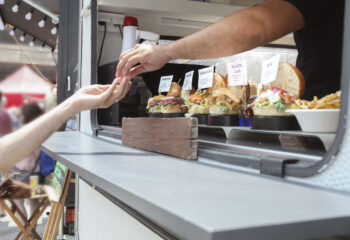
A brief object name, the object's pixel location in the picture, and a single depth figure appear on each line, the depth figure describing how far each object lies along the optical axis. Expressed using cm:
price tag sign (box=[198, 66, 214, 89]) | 145
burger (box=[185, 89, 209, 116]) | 159
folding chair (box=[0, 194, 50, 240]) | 370
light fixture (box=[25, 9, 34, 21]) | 414
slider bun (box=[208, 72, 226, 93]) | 159
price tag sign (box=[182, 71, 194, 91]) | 170
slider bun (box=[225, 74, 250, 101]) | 157
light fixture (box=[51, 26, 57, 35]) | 464
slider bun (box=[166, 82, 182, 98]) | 190
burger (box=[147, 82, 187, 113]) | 186
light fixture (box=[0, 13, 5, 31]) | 423
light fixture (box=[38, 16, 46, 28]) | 430
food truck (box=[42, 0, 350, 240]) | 47
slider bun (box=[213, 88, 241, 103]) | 151
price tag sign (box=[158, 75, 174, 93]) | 191
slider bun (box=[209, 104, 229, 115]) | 149
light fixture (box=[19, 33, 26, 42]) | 469
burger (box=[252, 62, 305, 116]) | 117
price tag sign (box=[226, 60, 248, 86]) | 127
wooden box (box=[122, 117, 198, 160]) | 104
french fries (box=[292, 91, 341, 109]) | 94
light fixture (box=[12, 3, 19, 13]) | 394
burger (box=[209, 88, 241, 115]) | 148
